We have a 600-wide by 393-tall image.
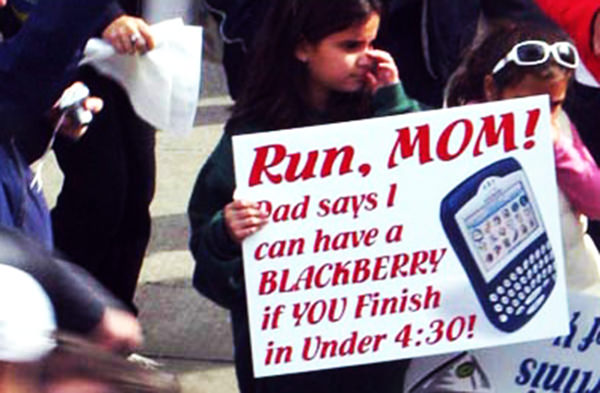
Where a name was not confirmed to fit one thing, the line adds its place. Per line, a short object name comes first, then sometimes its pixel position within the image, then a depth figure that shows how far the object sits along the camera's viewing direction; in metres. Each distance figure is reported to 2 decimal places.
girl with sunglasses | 8.05
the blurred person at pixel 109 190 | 9.67
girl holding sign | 7.74
